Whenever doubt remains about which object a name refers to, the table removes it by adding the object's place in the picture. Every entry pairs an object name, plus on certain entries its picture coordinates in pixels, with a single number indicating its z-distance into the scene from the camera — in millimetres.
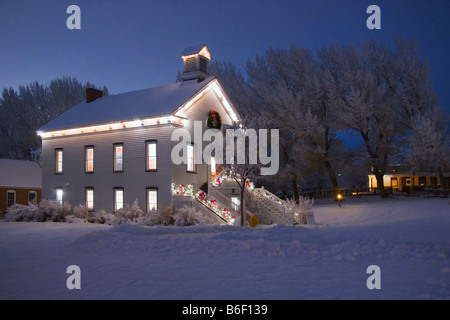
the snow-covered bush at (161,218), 18375
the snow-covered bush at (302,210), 20391
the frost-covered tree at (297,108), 34469
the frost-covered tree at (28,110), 48125
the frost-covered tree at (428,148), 30375
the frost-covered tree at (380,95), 33350
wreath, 23375
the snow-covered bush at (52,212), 21594
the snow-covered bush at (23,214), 21984
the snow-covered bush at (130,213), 19969
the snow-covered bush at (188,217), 17553
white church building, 20609
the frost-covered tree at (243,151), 18000
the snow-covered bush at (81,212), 21922
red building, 31469
